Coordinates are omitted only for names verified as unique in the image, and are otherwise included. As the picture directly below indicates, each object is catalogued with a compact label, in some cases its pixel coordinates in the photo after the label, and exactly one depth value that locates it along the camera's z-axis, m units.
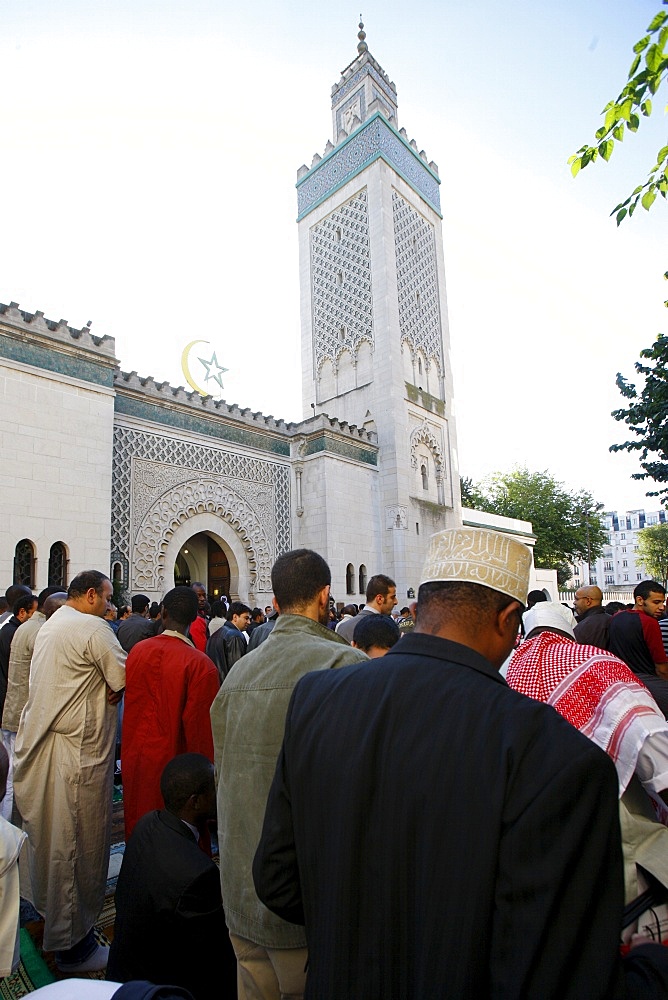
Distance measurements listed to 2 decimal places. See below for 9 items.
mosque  8.56
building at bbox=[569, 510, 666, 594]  68.12
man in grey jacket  1.39
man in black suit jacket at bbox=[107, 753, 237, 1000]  1.69
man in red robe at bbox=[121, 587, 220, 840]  2.46
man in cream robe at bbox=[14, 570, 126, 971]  2.39
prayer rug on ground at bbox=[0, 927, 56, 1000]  2.27
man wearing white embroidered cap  0.74
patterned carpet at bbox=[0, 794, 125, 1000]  2.30
